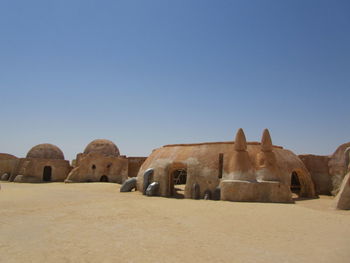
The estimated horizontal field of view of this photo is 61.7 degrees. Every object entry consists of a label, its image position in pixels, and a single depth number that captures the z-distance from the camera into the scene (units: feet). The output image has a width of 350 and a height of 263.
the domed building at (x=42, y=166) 95.14
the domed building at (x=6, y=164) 106.07
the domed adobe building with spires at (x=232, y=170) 48.11
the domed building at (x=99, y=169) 90.12
